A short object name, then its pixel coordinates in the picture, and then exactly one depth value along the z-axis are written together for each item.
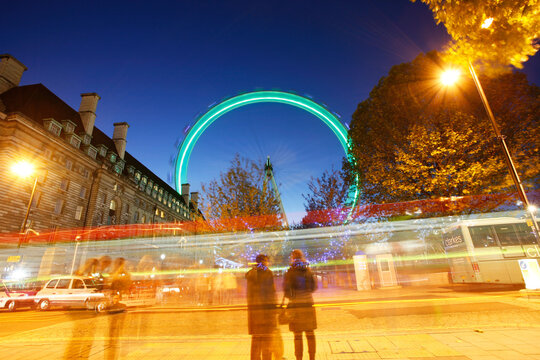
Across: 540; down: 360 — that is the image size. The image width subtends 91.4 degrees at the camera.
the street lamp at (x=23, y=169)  32.72
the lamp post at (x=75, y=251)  36.85
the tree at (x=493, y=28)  4.95
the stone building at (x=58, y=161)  32.59
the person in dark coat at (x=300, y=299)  4.72
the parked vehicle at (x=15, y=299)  17.59
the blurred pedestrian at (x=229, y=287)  15.29
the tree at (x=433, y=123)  16.08
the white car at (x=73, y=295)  16.23
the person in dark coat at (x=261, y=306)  4.76
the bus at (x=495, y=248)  15.55
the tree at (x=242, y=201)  26.22
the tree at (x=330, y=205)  31.86
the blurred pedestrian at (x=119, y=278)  6.29
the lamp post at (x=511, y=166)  9.62
